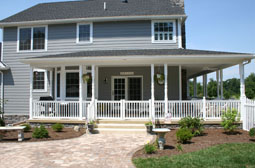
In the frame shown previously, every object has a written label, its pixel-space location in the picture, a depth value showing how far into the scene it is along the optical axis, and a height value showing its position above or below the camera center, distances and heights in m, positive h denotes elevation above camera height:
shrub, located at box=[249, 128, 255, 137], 7.30 -1.27
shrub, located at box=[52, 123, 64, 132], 9.80 -1.46
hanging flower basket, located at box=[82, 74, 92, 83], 11.24 +0.83
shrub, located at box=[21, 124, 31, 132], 10.00 -1.52
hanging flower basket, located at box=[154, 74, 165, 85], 10.86 +0.79
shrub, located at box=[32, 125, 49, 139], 8.59 -1.50
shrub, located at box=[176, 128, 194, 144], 7.39 -1.40
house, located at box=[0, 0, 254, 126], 12.62 +2.70
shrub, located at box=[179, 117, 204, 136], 8.87 -1.23
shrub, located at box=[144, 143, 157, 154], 6.27 -1.54
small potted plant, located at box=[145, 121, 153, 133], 9.46 -1.37
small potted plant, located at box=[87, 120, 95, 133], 9.70 -1.39
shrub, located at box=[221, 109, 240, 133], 8.84 -1.06
